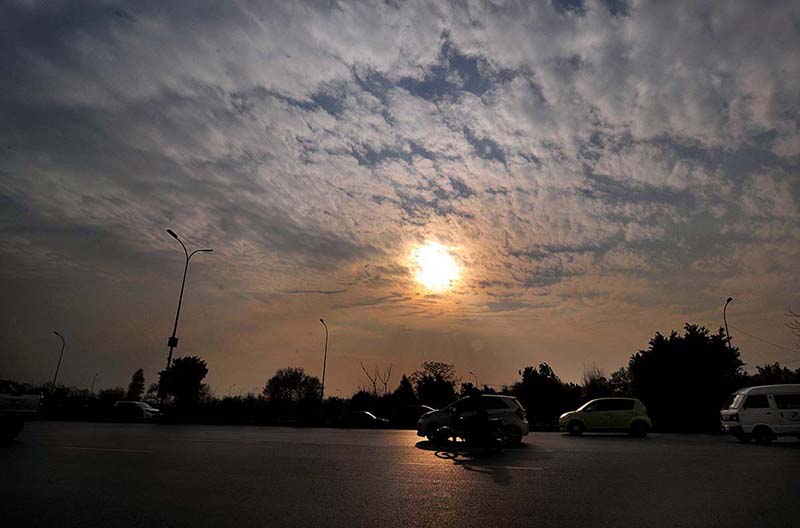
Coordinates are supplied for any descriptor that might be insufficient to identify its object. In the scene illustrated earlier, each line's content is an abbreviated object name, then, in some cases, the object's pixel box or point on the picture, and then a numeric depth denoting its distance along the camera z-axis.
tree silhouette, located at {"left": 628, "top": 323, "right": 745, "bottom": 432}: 33.97
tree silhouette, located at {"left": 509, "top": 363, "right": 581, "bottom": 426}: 48.38
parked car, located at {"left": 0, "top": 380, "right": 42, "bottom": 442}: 14.27
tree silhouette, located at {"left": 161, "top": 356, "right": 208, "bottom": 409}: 80.31
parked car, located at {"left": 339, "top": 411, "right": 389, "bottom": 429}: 36.69
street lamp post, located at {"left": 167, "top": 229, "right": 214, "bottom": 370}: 32.82
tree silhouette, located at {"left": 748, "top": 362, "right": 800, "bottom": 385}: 41.06
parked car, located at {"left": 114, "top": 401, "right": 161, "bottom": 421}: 40.69
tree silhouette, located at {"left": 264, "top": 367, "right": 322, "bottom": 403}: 103.31
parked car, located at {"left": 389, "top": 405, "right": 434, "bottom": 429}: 37.03
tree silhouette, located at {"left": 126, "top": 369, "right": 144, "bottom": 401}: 144.44
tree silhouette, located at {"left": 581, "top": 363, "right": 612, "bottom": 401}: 49.60
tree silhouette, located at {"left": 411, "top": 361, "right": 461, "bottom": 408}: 59.85
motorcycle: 14.89
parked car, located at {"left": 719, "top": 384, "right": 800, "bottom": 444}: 17.98
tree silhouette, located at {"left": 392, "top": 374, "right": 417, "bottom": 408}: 54.67
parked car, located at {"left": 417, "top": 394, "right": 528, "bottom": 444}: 17.72
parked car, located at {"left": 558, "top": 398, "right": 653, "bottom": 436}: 22.89
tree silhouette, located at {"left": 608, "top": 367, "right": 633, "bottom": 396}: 55.17
